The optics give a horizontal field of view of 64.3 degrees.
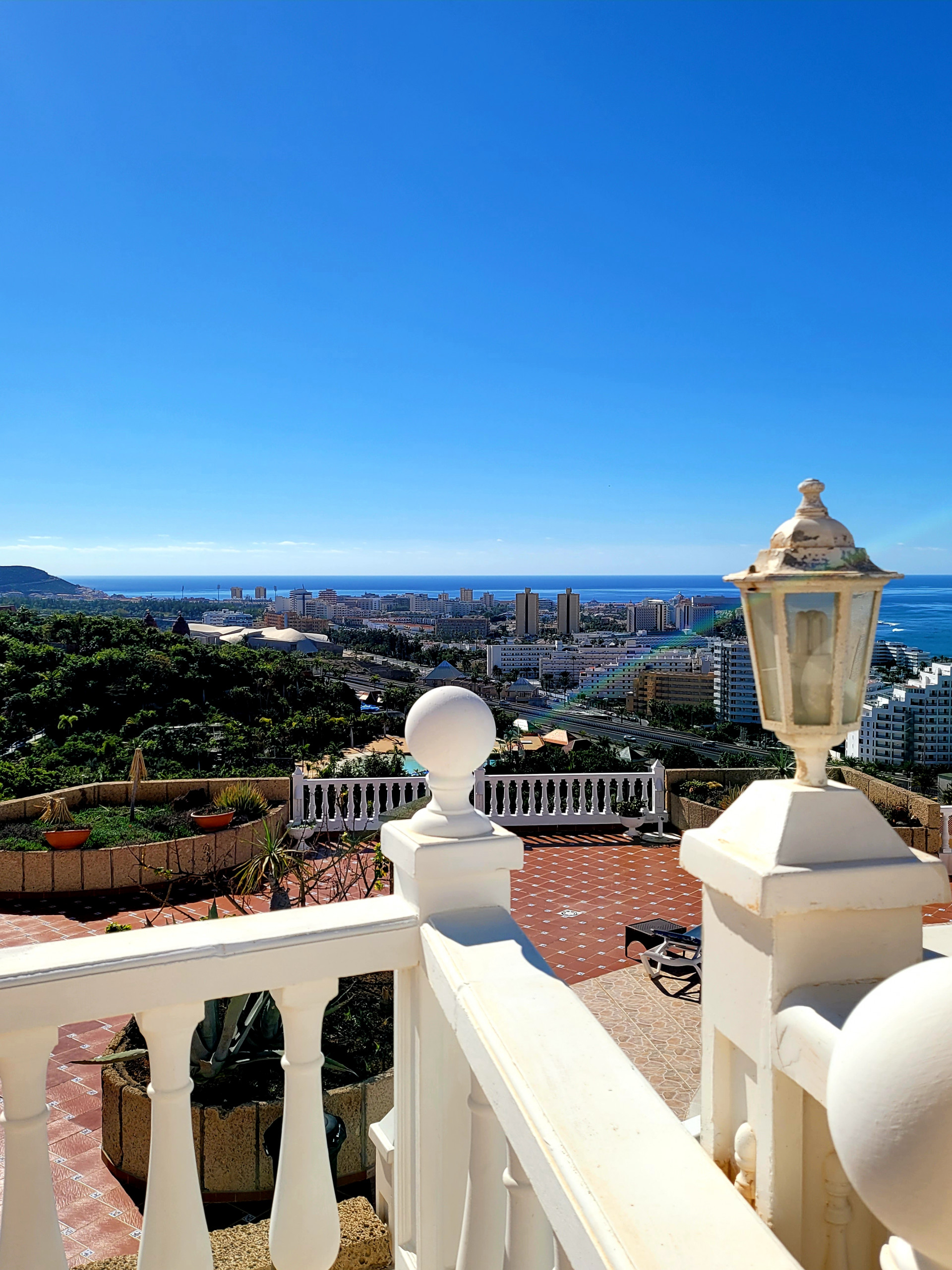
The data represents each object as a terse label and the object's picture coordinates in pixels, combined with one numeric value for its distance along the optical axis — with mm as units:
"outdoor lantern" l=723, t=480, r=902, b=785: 1121
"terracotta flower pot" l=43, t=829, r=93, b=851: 7234
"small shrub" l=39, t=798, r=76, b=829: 8047
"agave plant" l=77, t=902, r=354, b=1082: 3119
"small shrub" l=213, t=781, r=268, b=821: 8680
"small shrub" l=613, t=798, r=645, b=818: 9398
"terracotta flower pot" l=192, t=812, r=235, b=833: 8016
